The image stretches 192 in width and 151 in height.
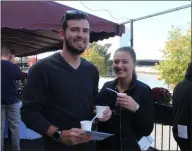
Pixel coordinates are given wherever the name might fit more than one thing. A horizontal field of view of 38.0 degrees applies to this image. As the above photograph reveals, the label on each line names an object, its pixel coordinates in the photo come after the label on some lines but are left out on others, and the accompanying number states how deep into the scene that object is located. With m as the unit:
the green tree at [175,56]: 24.25
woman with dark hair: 2.07
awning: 3.61
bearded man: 1.70
